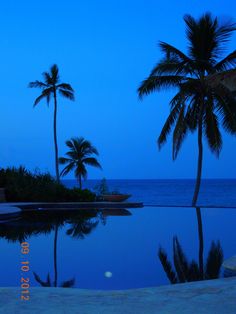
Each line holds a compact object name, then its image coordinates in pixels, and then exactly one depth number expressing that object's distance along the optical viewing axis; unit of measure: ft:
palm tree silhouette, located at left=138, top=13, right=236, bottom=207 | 55.83
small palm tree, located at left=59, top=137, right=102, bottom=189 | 110.10
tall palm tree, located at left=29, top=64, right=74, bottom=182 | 101.65
